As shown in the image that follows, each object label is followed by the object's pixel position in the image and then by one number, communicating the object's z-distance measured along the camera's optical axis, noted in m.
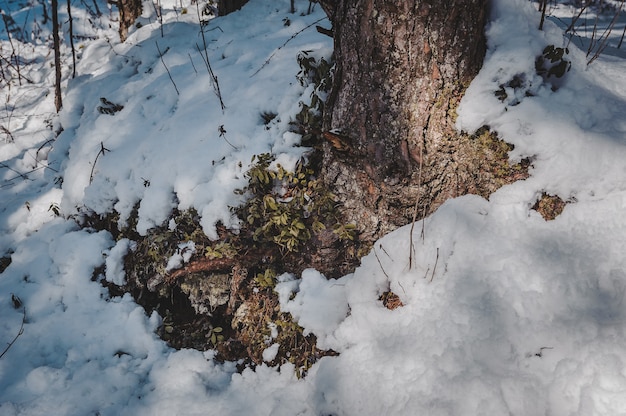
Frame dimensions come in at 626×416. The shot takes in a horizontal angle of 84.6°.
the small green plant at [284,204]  2.33
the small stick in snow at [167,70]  3.49
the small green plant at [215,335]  2.40
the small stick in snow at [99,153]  3.16
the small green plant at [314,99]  2.49
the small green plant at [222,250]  2.43
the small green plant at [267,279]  2.38
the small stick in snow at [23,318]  2.49
